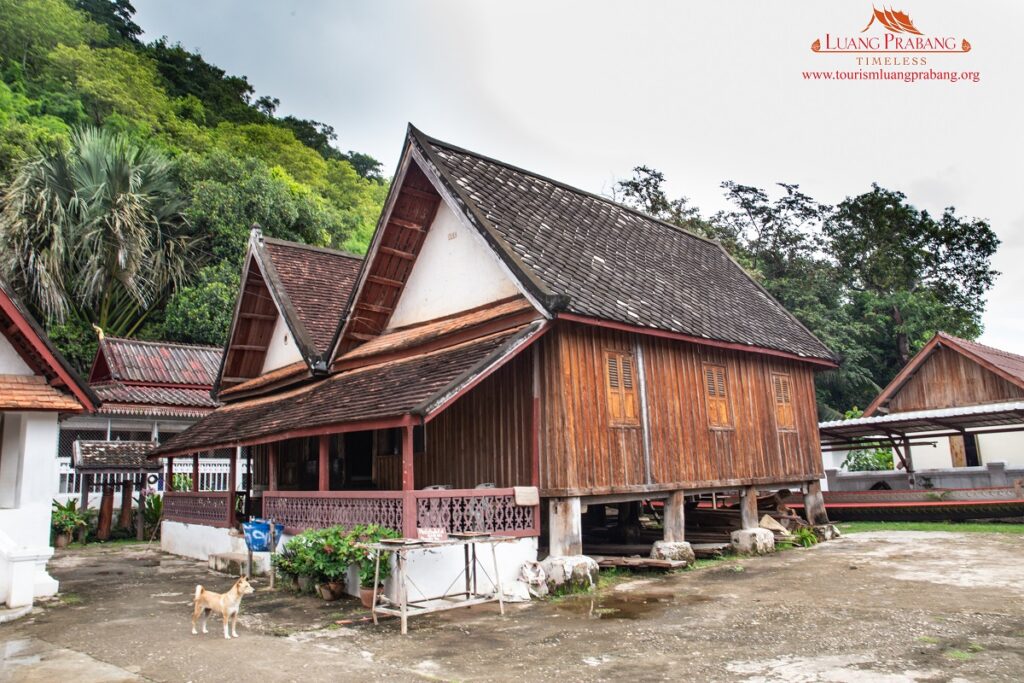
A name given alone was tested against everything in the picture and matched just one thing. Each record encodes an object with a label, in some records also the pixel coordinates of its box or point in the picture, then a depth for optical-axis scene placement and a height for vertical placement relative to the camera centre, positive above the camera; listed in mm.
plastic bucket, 12656 -757
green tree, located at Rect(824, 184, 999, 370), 38469 +9948
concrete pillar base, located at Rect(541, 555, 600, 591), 10745 -1363
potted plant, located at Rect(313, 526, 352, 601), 10148 -891
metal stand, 8992 -1295
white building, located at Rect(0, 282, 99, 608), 11156 +1268
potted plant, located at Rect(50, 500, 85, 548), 19125 -647
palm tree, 30703 +10762
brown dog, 8469 -1214
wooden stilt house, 11125 +1714
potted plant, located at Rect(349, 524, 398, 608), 9906 -977
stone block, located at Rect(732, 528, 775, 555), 14391 -1413
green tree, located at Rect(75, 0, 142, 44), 49531 +31052
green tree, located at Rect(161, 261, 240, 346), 32062 +7438
